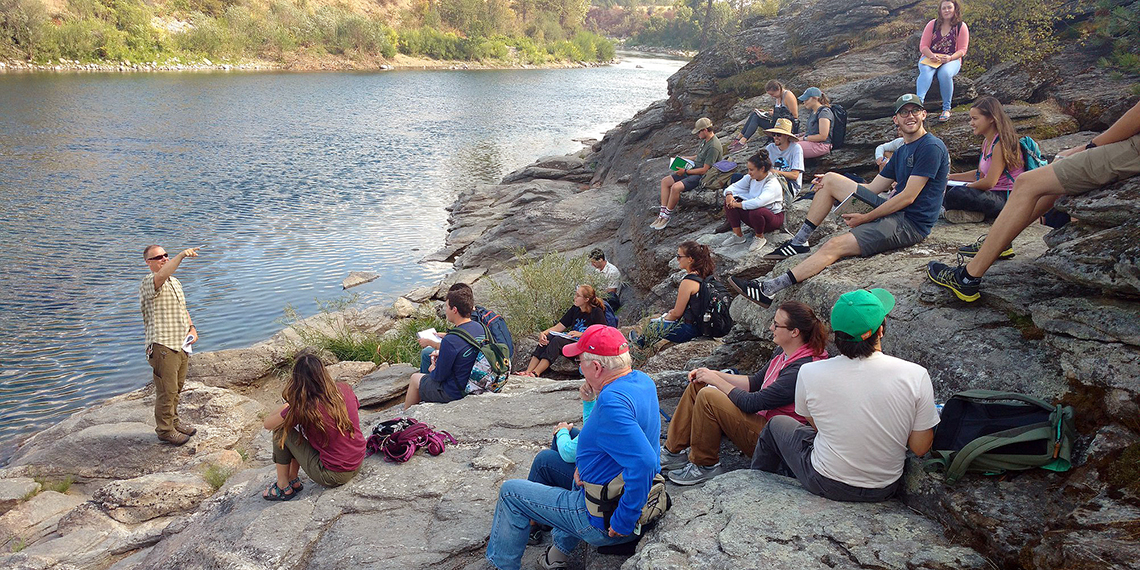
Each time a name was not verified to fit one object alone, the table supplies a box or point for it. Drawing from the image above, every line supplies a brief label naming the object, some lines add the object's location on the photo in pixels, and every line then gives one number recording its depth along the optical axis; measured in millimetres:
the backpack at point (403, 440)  6242
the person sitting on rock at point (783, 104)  13203
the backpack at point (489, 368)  7650
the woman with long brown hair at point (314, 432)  5512
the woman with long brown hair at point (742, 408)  5051
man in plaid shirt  8344
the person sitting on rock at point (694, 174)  12750
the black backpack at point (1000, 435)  3914
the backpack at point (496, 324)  7967
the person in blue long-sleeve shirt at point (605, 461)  4039
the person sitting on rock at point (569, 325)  9367
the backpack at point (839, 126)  12141
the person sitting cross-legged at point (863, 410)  4074
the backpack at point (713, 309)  8398
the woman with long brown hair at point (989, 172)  7266
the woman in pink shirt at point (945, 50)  11609
